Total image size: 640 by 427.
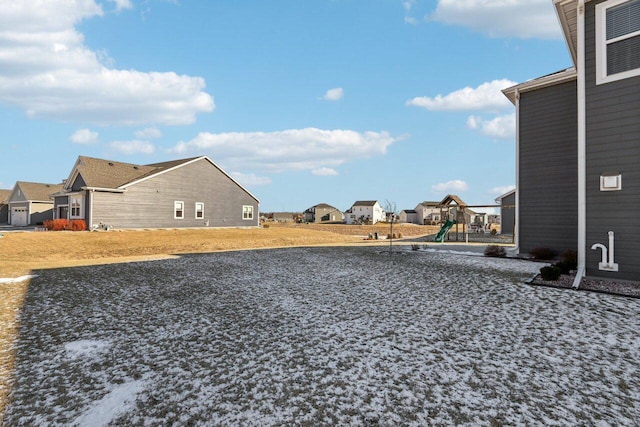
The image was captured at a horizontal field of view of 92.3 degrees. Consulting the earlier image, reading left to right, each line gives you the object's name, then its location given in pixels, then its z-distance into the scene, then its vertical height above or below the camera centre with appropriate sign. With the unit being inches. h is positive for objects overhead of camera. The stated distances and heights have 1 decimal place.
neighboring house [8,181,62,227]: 1369.3 +46.7
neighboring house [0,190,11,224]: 1626.7 +21.2
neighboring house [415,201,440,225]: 2766.0 +54.7
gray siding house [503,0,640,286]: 292.2 +87.5
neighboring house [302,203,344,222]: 3414.4 +36.1
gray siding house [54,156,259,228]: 938.1 +70.4
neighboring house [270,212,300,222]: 3598.9 +8.5
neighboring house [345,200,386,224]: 3139.8 +59.9
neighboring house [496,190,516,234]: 1179.3 +23.7
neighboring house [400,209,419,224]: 3127.5 +11.6
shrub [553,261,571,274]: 354.3 -54.7
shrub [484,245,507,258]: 531.9 -57.9
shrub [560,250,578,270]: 367.0 -49.1
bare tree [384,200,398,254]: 787.4 +25.3
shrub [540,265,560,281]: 323.6 -57.2
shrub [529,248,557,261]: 469.7 -52.9
